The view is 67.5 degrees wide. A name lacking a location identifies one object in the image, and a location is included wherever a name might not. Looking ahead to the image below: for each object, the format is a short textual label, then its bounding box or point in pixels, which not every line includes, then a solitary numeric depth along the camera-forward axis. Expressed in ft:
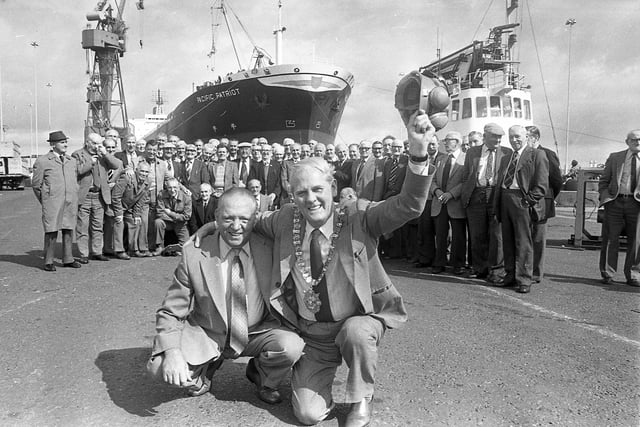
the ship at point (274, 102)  86.43
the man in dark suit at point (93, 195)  22.20
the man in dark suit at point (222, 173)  25.96
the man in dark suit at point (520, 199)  17.69
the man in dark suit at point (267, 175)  26.22
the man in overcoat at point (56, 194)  20.31
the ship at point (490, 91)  71.00
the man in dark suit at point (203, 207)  25.04
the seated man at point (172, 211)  25.29
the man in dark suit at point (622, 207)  18.48
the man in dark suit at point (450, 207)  20.79
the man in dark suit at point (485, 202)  19.19
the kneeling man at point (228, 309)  8.33
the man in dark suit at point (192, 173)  26.76
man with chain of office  7.87
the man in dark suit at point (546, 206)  18.61
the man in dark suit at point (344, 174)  26.25
